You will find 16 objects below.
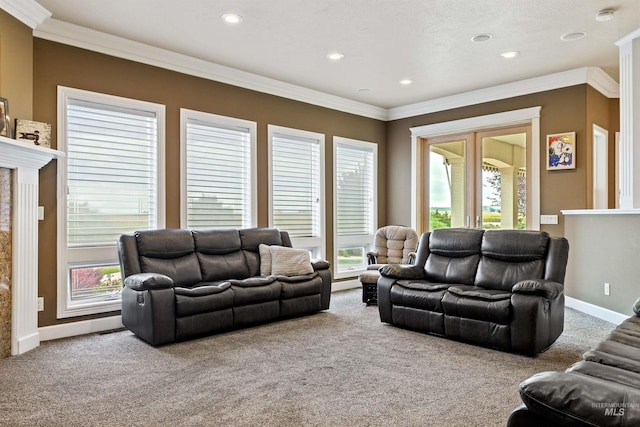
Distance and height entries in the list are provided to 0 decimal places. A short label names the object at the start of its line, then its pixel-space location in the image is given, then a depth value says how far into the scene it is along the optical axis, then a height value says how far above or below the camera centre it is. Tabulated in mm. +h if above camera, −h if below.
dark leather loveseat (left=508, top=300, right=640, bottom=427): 1067 -492
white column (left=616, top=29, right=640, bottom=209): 4543 +977
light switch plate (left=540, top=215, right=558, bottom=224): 5661 -65
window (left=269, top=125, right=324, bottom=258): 6078 +438
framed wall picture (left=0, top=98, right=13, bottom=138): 3463 +790
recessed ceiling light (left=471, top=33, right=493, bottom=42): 4398 +1826
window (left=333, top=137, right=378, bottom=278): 6957 +213
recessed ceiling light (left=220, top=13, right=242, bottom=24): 3966 +1841
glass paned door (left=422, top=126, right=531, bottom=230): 6172 +533
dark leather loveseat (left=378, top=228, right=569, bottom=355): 3604 -705
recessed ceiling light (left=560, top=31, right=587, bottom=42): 4375 +1825
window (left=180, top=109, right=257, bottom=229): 5164 +558
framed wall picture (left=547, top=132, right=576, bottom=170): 5504 +821
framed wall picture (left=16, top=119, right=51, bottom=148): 3699 +739
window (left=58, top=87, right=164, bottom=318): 4254 +308
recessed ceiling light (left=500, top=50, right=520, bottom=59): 4879 +1832
